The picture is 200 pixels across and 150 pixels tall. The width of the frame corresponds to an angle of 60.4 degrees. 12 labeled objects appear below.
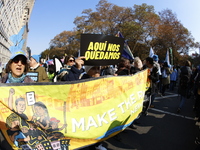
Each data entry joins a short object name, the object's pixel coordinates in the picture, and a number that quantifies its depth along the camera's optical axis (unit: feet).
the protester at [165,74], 30.78
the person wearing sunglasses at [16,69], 7.40
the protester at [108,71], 22.20
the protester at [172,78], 38.62
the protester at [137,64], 16.31
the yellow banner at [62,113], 6.51
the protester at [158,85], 18.62
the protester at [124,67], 14.16
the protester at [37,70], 13.57
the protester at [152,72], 15.75
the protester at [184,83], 19.47
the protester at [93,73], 9.96
